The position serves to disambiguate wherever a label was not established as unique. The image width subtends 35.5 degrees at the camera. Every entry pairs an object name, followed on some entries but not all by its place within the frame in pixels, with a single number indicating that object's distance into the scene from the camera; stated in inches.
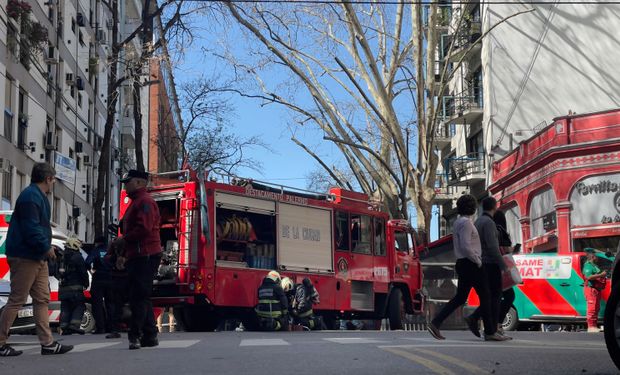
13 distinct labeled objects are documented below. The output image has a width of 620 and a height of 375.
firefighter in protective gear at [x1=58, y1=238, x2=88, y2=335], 684.7
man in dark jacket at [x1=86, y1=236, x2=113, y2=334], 696.4
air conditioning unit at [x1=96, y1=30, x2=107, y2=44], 1756.9
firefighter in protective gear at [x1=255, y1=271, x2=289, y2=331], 712.4
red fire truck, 722.2
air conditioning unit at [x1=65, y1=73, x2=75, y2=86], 1464.1
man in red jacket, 389.1
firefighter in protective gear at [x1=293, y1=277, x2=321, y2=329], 743.1
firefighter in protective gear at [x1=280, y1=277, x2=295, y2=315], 740.0
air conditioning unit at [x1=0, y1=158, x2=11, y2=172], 1091.3
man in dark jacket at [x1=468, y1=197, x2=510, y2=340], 458.6
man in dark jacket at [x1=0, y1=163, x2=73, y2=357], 359.6
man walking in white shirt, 452.8
